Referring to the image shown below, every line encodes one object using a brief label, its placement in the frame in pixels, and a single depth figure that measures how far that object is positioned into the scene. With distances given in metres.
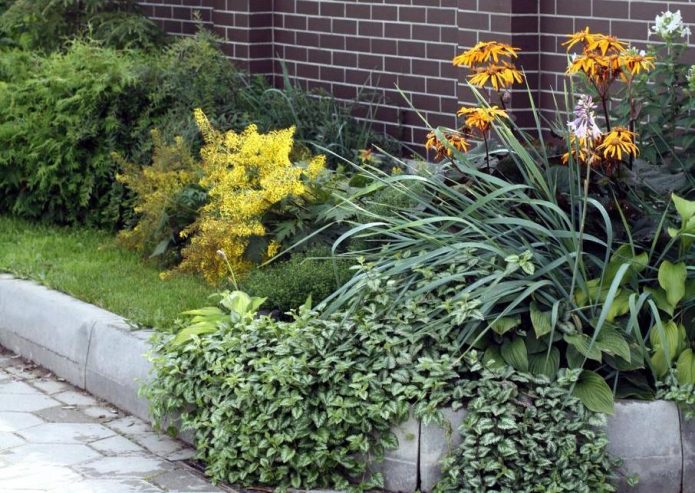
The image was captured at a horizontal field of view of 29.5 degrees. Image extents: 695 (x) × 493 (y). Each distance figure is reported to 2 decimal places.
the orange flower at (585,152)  5.15
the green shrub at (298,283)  6.00
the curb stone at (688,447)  4.81
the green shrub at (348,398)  4.72
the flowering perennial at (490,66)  5.44
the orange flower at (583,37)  5.34
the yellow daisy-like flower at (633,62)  5.34
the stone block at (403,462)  4.84
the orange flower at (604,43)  5.32
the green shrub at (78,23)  9.73
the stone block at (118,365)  5.77
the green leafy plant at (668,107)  6.05
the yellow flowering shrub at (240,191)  6.64
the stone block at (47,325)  6.24
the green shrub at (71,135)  8.34
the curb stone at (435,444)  4.80
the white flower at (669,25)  6.04
